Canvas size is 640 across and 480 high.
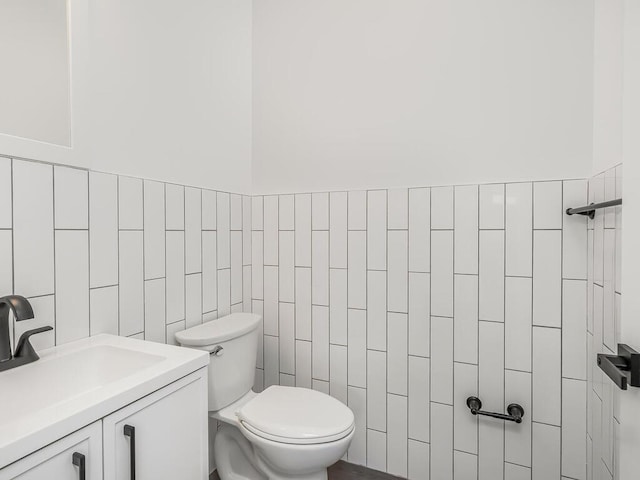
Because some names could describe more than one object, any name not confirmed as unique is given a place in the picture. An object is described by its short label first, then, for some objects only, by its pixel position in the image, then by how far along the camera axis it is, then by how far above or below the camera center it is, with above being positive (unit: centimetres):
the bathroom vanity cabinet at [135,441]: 66 -46
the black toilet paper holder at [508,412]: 140 -72
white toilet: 124 -69
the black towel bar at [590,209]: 94 +9
